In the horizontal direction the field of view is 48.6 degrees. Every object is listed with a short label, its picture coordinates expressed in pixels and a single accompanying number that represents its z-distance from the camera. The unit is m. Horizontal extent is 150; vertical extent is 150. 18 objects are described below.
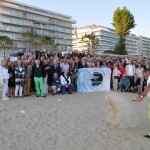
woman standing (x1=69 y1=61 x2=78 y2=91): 8.94
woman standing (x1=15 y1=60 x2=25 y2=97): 7.60
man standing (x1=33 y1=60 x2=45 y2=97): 7.82
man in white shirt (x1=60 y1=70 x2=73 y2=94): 8.47
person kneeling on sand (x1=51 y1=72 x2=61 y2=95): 8.29
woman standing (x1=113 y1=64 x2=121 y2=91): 9.66
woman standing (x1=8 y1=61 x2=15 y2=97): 7.62
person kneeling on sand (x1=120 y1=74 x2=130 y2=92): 9.58
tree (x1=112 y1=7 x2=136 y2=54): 39.29
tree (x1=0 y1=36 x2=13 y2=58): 41.34
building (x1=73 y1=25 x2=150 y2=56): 96.28
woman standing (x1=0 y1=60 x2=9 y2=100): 7.28
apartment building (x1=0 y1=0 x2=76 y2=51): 53.73
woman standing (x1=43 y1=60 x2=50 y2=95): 8.17
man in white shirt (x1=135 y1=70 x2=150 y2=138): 3.88
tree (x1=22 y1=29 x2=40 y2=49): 46.31
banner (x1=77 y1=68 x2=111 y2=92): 9.10
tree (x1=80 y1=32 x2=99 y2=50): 65.06
